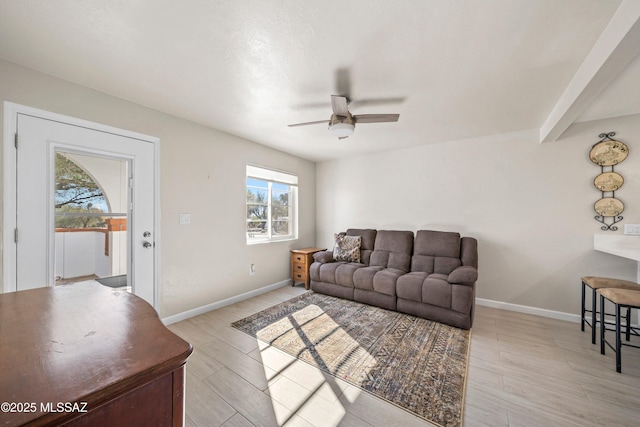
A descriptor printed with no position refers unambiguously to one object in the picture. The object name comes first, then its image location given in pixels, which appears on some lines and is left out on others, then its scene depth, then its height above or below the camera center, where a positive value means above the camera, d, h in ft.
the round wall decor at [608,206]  8.84 +0.31
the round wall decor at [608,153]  8.83 +2.27
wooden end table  13.71 -3.07
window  13.11 +0.29
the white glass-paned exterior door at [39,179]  6.39 +0.76
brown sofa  9.08 -2.72
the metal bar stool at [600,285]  7.63 -2.23
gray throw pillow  13.15 -2.04
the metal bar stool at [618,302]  6.21 -2.25
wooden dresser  1.62 -1.30
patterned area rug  5.65 -4.22
